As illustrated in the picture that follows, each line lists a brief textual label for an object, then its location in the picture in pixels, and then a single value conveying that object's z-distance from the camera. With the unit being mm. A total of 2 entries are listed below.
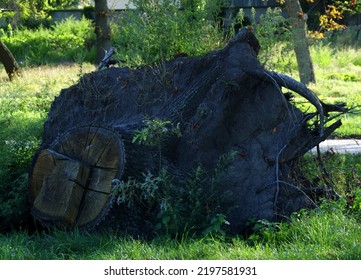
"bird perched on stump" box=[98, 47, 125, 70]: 15064
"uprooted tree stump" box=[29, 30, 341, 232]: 11641
